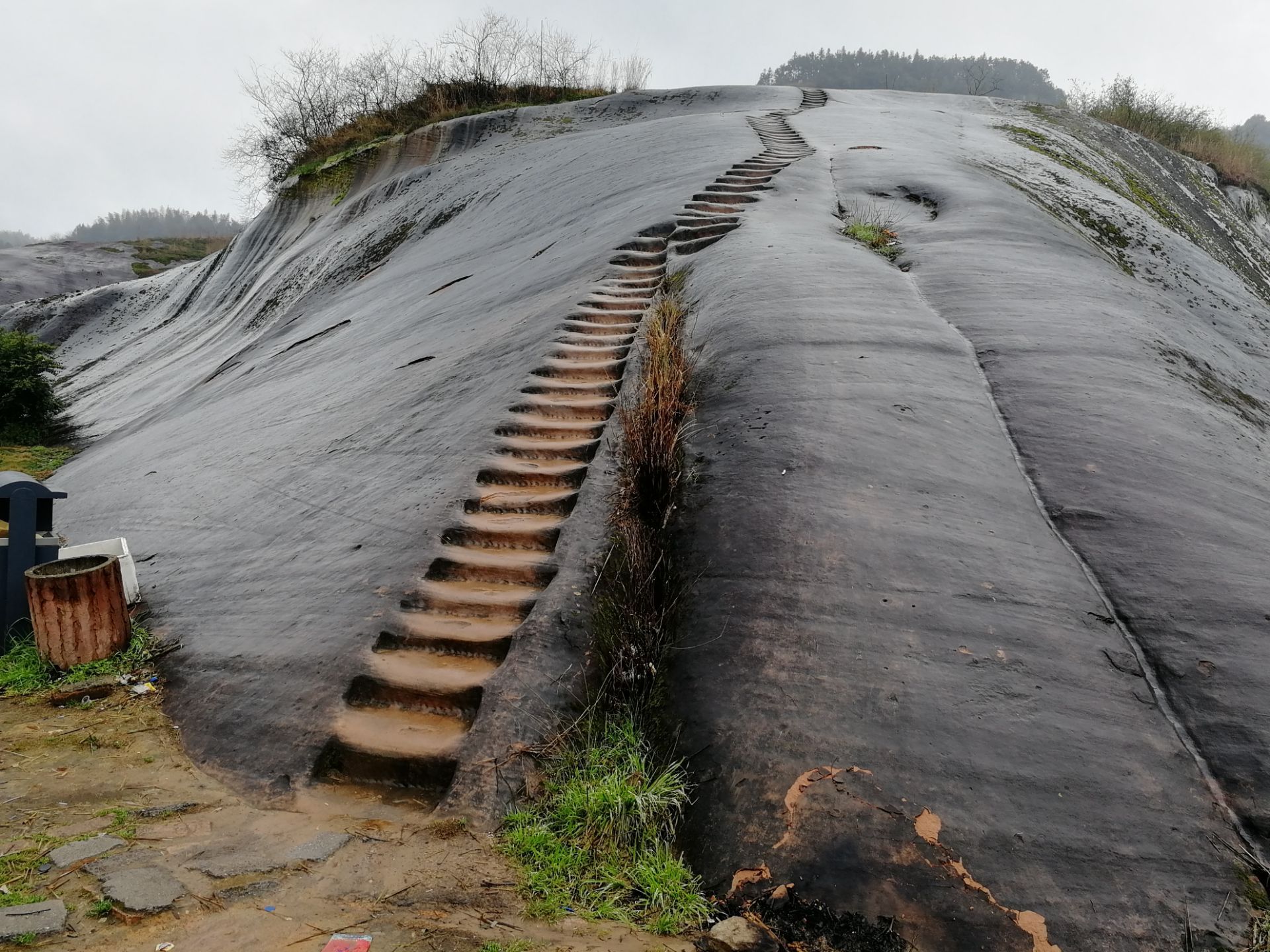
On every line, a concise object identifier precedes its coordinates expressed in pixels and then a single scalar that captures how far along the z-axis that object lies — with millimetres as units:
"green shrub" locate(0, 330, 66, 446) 11469
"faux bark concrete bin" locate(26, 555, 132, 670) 3691
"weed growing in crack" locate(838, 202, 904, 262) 6449
